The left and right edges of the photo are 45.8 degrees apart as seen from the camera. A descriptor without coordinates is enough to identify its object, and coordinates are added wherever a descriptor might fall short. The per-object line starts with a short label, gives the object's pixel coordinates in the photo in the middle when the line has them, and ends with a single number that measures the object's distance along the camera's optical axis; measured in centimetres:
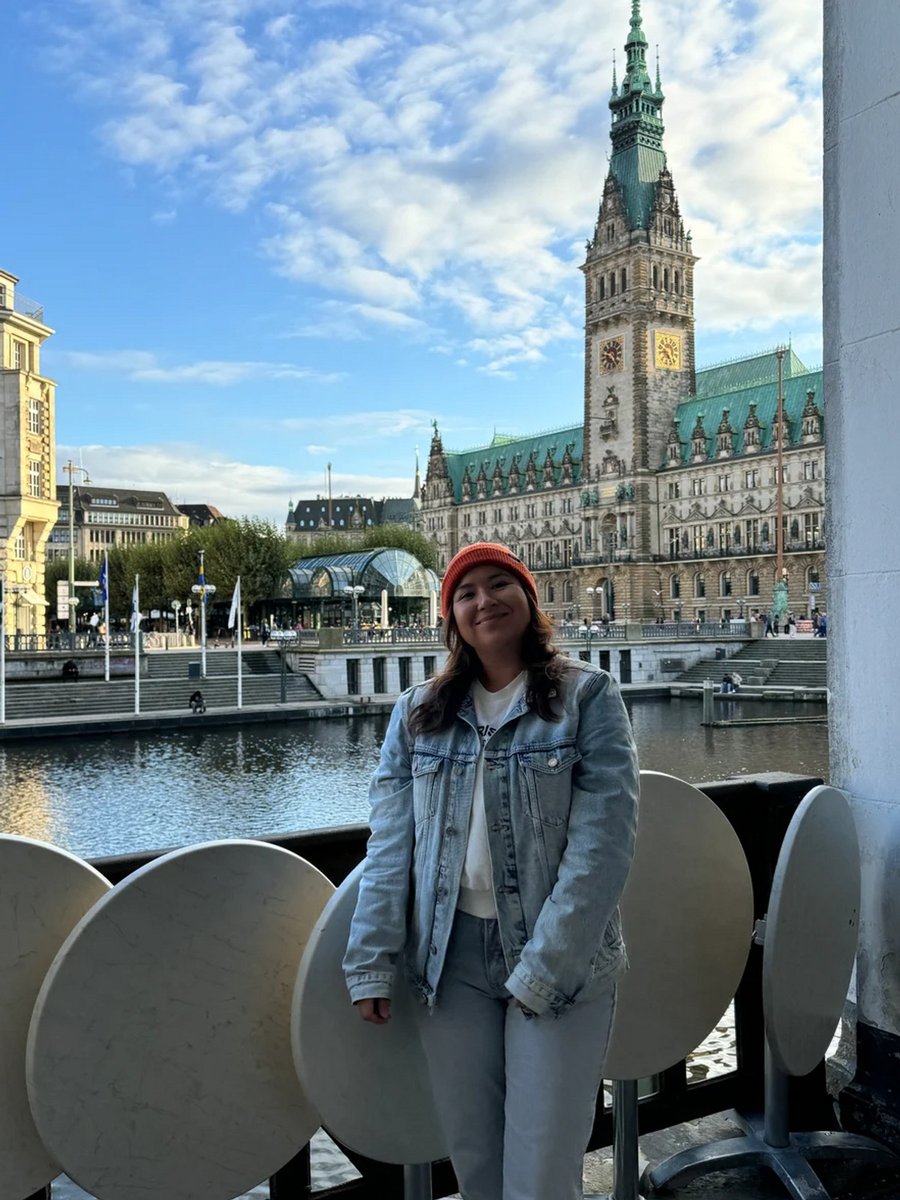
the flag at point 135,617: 3878
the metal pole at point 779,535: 6037
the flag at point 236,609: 4178
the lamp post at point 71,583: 4603
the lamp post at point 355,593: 4971
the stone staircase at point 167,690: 3766
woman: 232
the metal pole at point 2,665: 3356
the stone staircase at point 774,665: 4706
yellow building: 4519
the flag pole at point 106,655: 4066
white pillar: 352
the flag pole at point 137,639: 3703
